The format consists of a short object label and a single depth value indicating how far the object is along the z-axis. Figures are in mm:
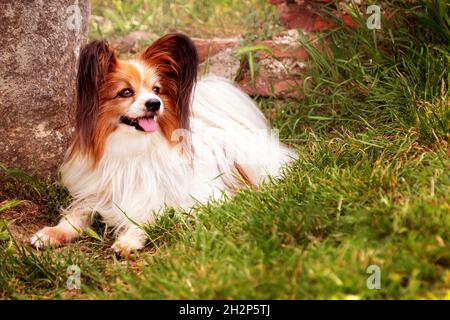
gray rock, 4012
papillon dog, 3768
